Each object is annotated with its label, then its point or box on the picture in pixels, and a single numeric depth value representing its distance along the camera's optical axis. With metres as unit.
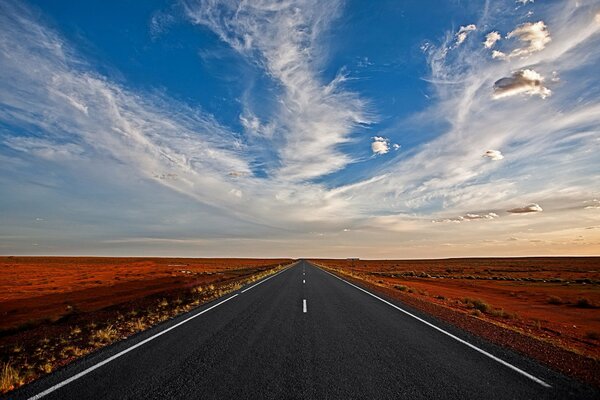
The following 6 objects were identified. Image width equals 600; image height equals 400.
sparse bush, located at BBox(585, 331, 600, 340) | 11.56
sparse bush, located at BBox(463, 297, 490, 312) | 17.00
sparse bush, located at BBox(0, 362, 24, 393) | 5.13
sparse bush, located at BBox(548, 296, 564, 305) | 23.24
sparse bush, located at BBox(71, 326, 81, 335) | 9.80
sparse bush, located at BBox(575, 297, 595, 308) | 21.67
